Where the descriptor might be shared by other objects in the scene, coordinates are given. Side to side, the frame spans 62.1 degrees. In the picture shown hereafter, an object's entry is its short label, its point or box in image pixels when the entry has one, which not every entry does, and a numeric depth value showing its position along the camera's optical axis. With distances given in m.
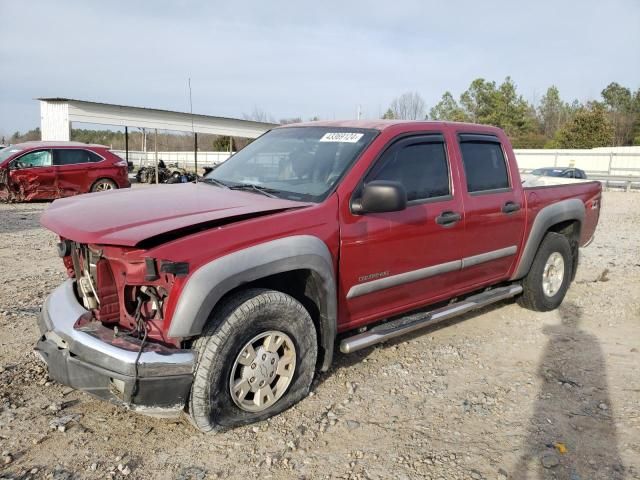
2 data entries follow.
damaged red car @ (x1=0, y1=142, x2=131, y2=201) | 13.23
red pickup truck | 2.79
